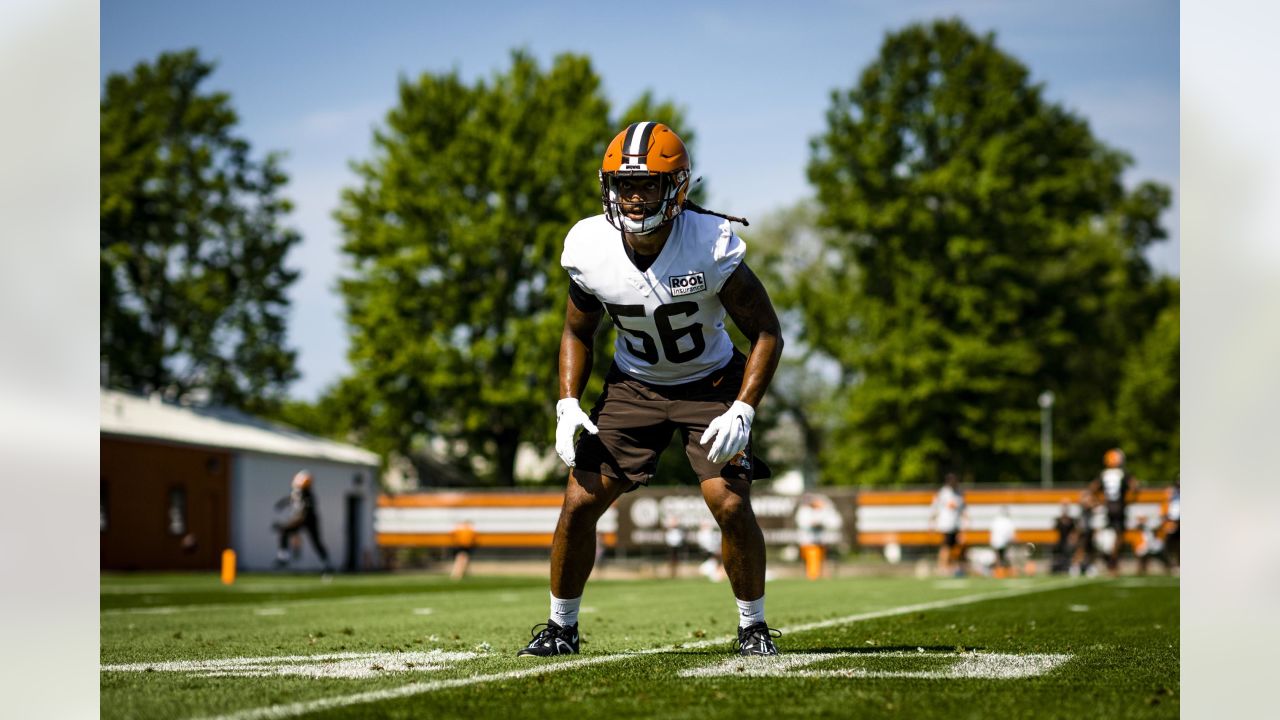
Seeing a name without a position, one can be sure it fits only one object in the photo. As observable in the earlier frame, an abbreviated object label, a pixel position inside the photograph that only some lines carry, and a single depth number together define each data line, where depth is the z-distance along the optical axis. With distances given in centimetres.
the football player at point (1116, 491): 2266
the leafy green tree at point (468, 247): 4038
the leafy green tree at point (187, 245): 4012
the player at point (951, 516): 2436
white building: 3105
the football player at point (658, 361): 581
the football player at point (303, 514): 2334
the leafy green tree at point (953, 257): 4081
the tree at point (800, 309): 4553
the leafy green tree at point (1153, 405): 4578
